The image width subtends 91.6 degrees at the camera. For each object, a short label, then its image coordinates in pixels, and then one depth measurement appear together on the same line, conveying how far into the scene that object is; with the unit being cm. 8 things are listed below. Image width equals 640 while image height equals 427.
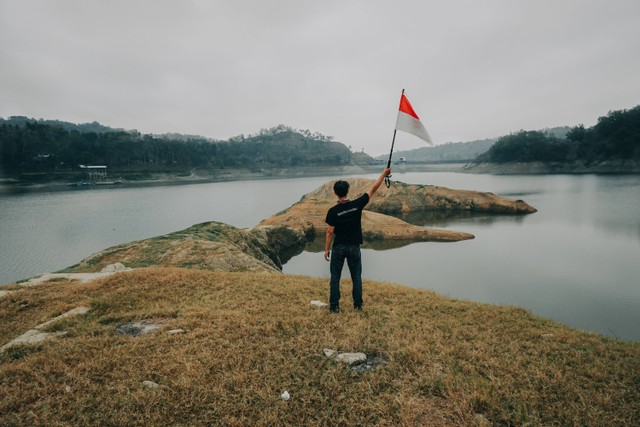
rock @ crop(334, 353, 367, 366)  529
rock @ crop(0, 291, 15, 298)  871
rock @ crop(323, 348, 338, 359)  547
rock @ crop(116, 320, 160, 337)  645
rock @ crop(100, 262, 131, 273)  1248
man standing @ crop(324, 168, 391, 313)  683
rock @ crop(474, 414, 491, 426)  393
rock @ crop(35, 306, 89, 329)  682
